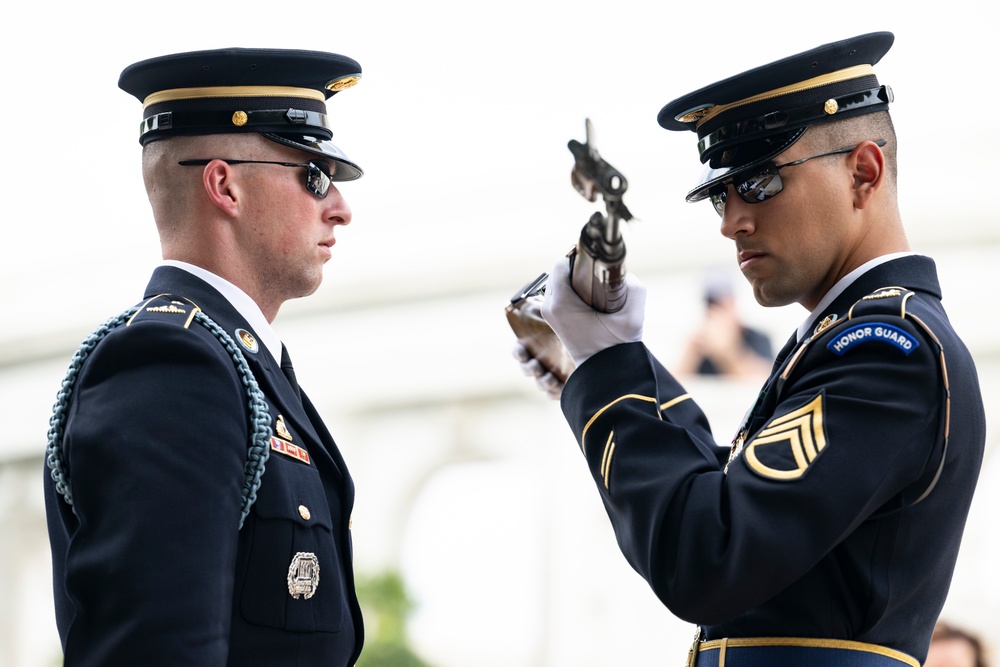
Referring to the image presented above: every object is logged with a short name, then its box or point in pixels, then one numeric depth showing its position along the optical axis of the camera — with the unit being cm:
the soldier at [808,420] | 413
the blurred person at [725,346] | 1650
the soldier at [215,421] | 371
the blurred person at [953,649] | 1102
